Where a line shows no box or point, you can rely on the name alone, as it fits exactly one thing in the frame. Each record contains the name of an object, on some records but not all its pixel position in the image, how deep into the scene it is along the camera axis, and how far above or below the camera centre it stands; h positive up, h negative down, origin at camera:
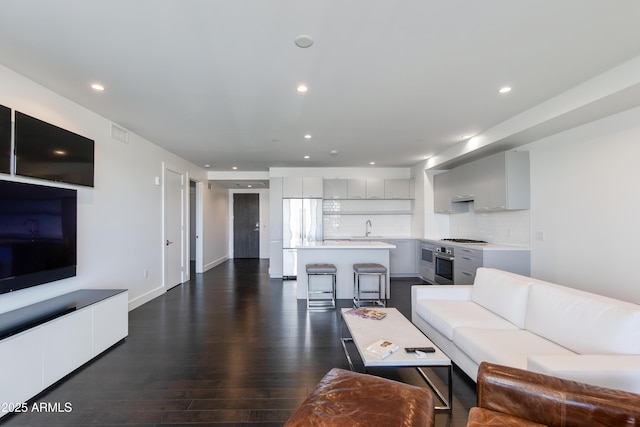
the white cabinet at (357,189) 6.45 +0.62
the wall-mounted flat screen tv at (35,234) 2.17 -0.15
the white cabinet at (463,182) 4.68 +0.58
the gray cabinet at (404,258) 6.00 -0.95
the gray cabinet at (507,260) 3.92 -0.65
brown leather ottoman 1.22 -0.92
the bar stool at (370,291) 4.11 -1.11
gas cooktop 4.94 -0.48
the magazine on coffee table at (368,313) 2.59 -0.95
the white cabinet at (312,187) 6.27 +0.65
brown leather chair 1.14 -0.83
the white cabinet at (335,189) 6.43 +0.62
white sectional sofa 1.45 -0.83
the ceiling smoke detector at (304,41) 1.89 +1.22
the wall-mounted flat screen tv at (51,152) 2.32 +0.62
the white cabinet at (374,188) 6.45 +0.64
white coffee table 1.81 -0.97
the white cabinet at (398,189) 6.48 +0.62
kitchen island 4.55 -0.74
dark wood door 8.96 -0.30
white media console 1.85 -0.97
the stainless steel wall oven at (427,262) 5.40 -0.96
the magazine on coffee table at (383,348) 1.89 -0.95
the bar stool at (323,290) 4.15 -1.15
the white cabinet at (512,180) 3.90 +0.49
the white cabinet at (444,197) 5.33 +0.37
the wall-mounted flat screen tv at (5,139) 2.16 +0.63
